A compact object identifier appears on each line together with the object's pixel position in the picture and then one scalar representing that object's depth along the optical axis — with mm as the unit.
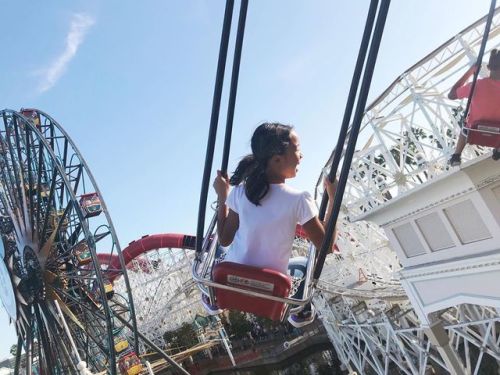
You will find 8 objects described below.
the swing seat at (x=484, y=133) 3498
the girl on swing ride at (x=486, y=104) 3584
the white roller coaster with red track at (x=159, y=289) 29641
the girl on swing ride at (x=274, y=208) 2254
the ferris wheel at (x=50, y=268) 14203
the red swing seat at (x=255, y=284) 2150
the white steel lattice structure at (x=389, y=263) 9133
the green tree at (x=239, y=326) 33375
